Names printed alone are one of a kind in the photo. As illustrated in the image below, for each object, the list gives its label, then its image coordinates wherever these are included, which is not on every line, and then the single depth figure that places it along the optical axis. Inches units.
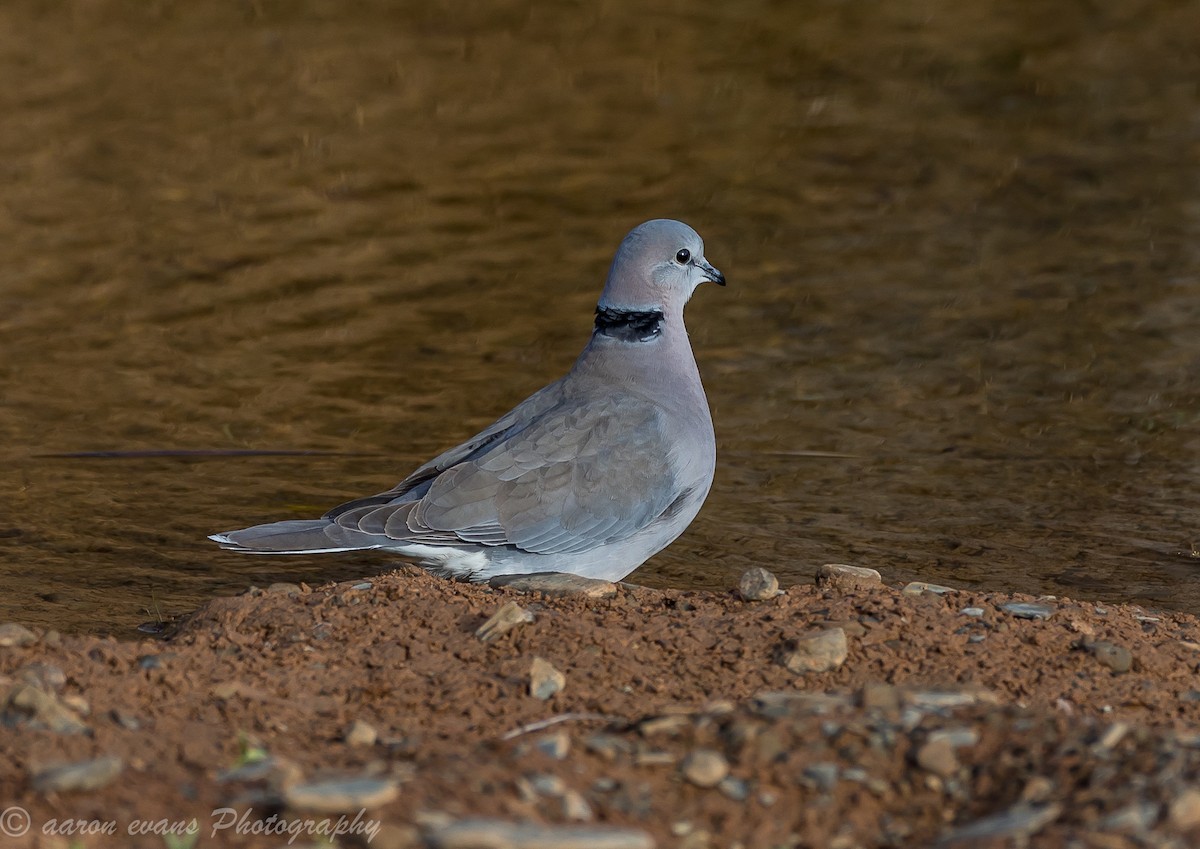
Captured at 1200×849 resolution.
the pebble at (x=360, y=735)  306.3
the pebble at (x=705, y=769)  277.7
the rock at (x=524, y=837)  245.9
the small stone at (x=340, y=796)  260.8
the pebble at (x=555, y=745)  285.7
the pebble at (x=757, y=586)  401.7
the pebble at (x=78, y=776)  273.3
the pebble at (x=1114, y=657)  358.6
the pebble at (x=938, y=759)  280.4
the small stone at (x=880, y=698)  302.5
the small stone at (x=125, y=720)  307.0
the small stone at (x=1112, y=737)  283.0
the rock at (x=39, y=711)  301.3
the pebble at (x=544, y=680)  332.5
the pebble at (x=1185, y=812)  258.4
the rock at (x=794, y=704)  298.8
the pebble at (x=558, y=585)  420.8
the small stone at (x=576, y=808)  264.5
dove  437.7
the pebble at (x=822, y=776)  277.3
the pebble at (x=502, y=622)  365.4
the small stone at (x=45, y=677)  326.1
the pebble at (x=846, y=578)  415.8
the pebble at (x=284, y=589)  402.9
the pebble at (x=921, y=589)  410.0
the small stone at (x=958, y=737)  286.5
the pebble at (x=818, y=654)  350.9
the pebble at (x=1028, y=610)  390.7
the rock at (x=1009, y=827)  258.7
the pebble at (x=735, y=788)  275.6
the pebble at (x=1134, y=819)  257.4
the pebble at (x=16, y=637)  362.9
